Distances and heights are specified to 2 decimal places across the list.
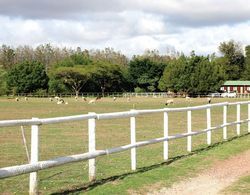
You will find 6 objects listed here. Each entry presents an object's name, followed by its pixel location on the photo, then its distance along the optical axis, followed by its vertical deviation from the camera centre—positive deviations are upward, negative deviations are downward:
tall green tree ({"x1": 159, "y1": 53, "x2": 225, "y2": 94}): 121.94 +1.88
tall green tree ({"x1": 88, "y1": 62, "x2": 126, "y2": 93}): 128.12 +2.08
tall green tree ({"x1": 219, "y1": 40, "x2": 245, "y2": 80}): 162.25 +8.40
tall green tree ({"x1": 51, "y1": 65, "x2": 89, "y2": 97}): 123.57 +2.08
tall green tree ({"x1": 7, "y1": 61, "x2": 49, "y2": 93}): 121.94 +2.07
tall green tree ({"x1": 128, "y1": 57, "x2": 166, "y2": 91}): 138.50 +3.24
